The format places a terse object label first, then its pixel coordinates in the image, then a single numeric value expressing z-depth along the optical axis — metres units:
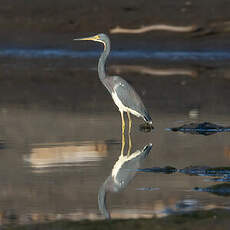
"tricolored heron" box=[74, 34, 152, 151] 22.37
